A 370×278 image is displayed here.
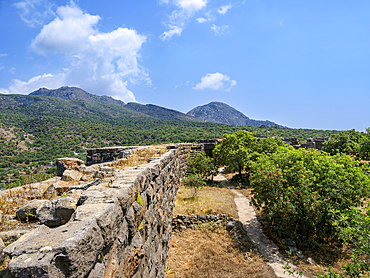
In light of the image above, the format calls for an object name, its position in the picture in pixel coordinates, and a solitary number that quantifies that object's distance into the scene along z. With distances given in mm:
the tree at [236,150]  15477
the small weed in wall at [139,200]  2962
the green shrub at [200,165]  14055
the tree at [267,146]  16812
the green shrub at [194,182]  10700
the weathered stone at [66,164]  5660
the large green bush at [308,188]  6363
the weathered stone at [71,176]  4107
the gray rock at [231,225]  7984
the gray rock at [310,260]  6172
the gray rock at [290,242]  7092
